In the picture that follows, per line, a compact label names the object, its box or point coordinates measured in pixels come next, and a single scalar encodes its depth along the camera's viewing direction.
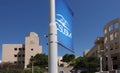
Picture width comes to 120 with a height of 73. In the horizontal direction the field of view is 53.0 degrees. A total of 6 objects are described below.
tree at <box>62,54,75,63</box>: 49.31
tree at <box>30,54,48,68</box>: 44.22
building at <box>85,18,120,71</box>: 36.79
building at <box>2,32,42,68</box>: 49.21
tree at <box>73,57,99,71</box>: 39.79
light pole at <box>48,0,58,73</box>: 2.45
